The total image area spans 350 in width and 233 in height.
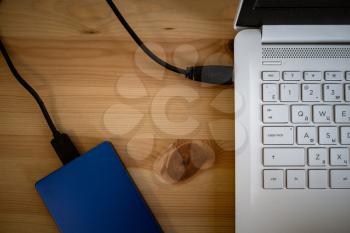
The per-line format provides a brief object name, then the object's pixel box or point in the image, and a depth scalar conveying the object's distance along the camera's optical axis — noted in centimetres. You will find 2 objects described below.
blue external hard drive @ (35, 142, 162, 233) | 41
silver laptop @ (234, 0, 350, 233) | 40
